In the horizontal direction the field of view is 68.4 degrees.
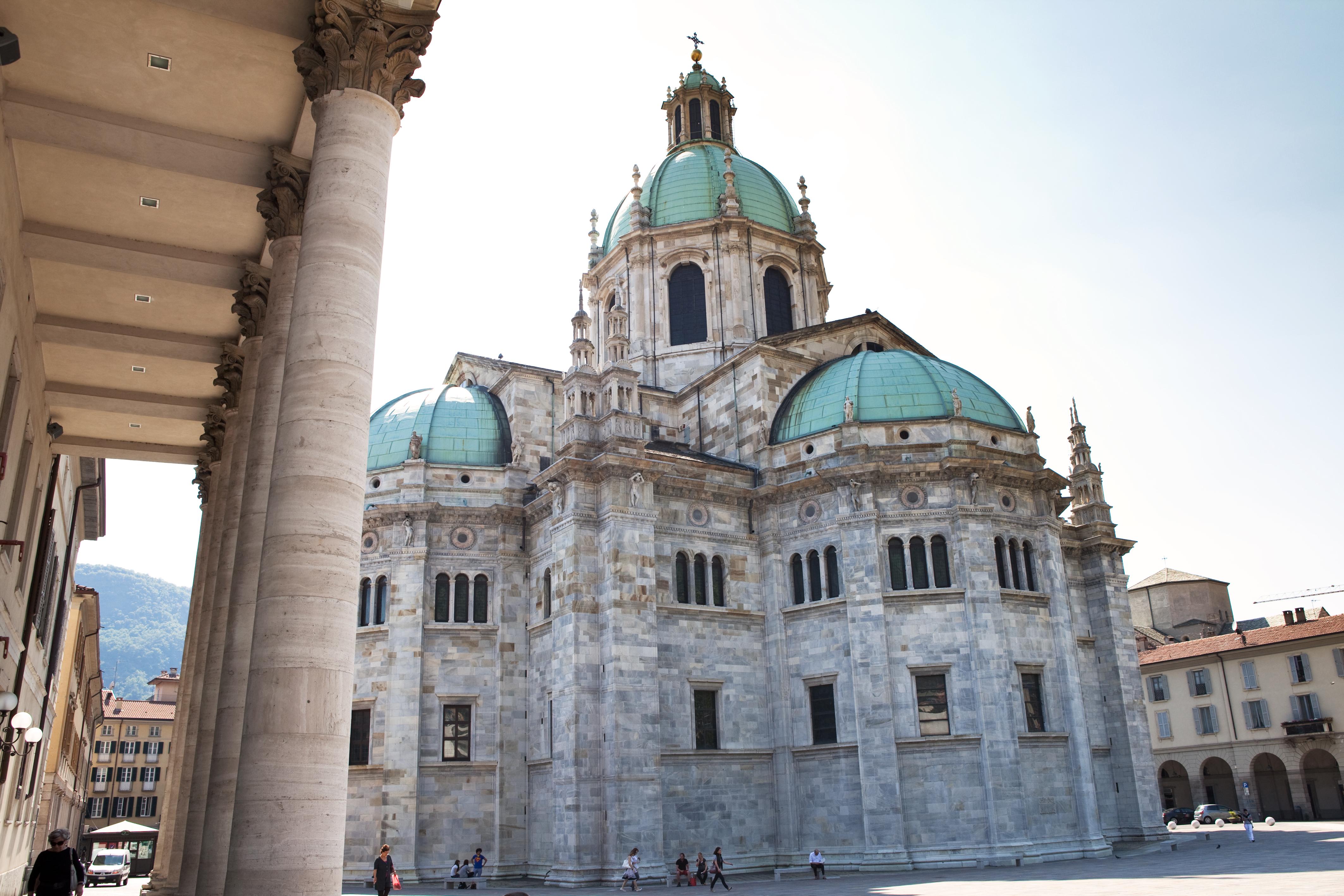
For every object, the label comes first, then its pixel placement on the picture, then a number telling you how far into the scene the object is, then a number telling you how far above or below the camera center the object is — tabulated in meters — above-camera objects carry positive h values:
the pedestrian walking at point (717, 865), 27.59 -2.41
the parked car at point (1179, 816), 57.31 -2.95
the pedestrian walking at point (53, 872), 10.73 -0.82
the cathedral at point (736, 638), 31.20 +4.42
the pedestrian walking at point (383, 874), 18.83 -1.63
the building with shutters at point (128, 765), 76.94 +1.91
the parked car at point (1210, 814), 54.03 -2.70
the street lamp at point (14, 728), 16.61 +1.13
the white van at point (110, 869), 42.81 -3.22
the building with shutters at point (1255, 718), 54.09 +2.41
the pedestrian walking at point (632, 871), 28.12 -2.55
